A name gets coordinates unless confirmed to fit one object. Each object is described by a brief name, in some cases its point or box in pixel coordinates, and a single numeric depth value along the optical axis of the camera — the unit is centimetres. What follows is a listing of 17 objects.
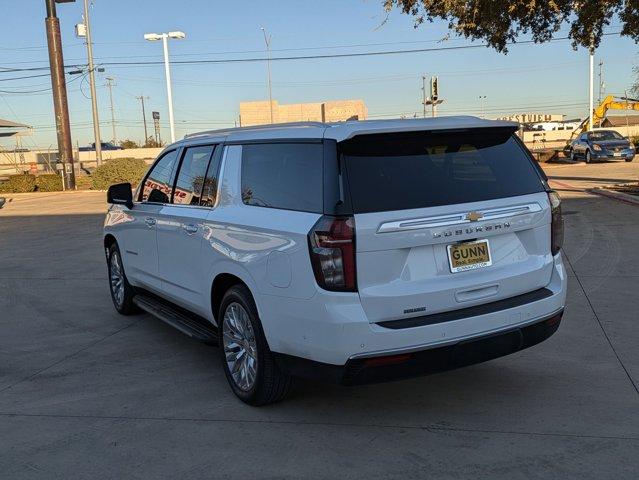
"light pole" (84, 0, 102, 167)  3472
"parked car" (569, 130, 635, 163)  2961
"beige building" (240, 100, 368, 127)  6744
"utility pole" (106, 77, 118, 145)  10696
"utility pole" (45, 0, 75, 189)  2672
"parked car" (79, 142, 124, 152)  7938
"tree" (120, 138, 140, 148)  10396
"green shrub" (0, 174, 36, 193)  2848
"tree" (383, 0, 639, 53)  1339
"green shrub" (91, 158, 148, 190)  2798
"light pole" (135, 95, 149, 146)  12694
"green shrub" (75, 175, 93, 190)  2936
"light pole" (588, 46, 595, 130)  3906
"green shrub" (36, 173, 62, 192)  2866
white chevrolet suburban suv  357
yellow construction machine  4409
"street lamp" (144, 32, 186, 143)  3238
